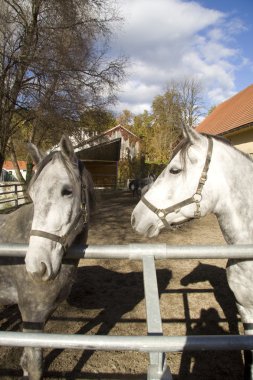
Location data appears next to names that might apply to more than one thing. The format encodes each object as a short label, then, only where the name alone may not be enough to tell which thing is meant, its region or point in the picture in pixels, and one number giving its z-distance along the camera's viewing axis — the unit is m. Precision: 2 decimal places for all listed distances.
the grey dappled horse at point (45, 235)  1.76
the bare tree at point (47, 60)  9.52
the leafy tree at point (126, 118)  53.94
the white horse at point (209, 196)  2.13
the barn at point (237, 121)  11.89
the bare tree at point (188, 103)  38.53
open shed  25.52
